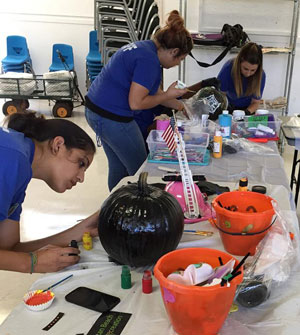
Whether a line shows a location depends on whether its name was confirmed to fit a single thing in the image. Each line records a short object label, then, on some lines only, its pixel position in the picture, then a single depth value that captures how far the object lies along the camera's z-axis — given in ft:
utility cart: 15.37
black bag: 13.01
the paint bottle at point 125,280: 2.91
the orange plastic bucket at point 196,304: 2.19
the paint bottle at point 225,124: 6.72
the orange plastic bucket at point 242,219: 3.08
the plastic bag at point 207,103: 7.68
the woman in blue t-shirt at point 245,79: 8.55
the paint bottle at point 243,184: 4.00
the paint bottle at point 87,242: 3.50
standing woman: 6.05
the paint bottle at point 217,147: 6.02
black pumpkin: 3.03
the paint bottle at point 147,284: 2.84
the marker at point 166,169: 5.32
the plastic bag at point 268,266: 2.62
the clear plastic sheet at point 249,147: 6.28
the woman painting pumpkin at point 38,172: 3.13
